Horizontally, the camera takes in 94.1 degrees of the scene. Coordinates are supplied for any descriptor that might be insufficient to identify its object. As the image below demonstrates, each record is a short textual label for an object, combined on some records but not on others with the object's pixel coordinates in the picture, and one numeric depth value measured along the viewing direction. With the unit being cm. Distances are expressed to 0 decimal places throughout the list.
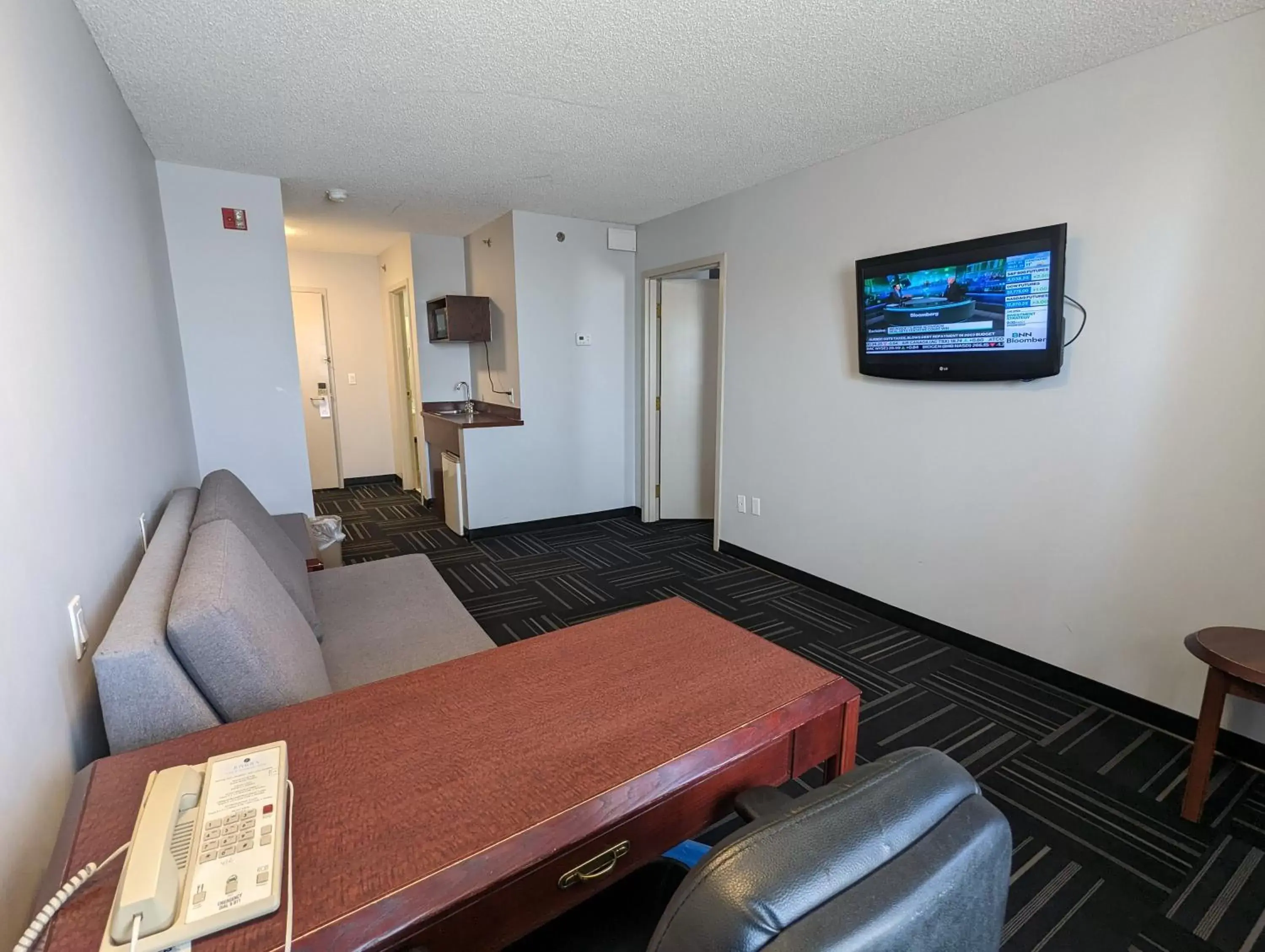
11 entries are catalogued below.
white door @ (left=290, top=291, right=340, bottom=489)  583
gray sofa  104
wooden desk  70
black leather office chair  47
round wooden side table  162
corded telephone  61
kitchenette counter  451
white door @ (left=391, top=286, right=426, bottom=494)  569
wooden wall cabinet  473
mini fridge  457
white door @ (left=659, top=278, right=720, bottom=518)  468
